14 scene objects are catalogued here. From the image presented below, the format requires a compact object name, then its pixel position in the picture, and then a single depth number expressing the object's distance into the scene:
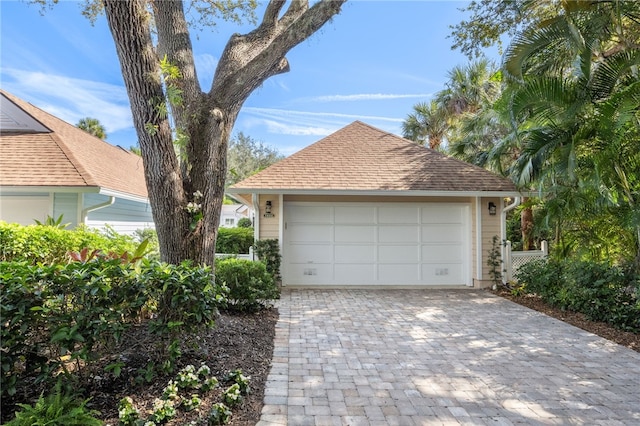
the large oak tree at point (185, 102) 3.69
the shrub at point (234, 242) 12.68
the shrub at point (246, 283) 5.90
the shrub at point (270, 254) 8.33
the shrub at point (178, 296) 3.04
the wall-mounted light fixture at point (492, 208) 8.77
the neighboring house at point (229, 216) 30.08
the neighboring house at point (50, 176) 7.83
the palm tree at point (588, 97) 4.91
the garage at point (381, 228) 8.73
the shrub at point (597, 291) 5.51
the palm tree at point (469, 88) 13.29
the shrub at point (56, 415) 2.27
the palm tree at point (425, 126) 16.22
